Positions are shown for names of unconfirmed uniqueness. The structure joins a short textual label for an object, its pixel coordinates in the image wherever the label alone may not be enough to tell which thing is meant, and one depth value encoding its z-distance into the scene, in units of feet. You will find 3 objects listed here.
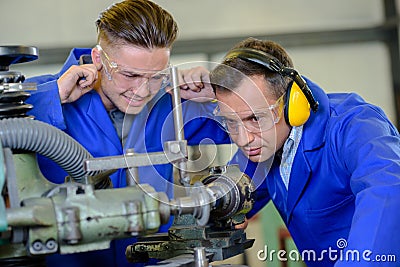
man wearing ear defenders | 6.07
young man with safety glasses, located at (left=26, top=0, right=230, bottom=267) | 6.84
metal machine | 5.45
